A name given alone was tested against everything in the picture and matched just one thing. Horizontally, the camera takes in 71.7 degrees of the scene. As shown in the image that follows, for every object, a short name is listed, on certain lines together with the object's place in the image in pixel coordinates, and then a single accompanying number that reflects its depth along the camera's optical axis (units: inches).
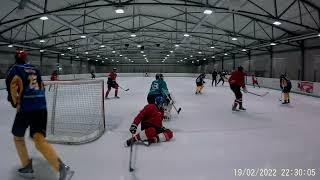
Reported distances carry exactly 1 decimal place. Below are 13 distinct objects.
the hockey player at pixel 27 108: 98.5
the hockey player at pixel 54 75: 486.8
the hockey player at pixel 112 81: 390.8
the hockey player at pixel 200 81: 472.7
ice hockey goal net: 165.5
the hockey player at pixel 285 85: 335.4
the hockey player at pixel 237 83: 286.3
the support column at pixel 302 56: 621.9
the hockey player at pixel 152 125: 152.4
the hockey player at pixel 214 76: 706.5
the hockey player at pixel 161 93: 206.4
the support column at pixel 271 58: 772.7
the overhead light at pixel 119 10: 340.6
